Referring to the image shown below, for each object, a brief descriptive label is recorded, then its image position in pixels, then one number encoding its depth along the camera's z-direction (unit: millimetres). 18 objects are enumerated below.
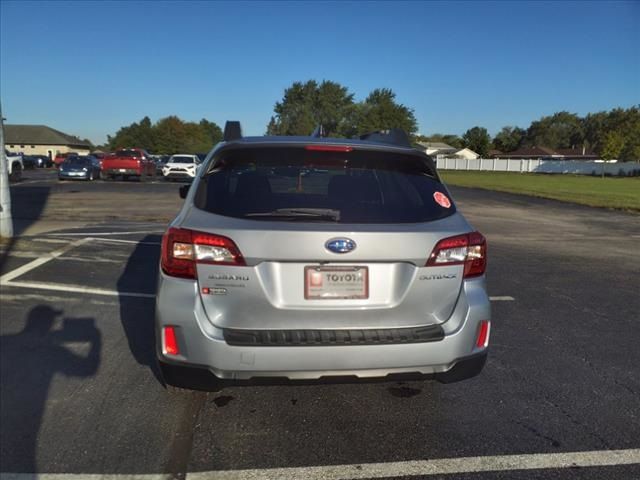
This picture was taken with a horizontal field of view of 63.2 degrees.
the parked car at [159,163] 41281
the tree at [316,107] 109375
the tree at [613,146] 76000
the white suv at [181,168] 29906
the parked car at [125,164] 29422
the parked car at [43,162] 51375
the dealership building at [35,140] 89750
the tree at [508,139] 137288
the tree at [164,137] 111938
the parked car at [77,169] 28297
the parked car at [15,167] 25227
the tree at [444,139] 147400
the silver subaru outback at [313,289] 2709
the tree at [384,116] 101312
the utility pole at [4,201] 8938
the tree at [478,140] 114538
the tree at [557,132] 136625
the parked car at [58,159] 57888
